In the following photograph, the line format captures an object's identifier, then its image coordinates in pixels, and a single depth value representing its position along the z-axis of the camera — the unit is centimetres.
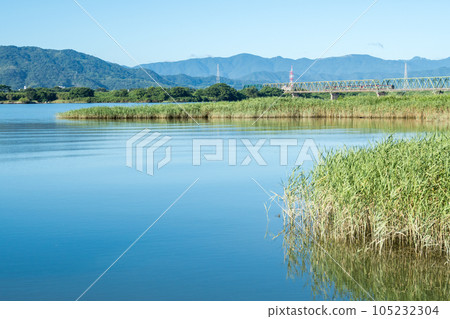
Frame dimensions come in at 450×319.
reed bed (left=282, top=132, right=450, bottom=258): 833
